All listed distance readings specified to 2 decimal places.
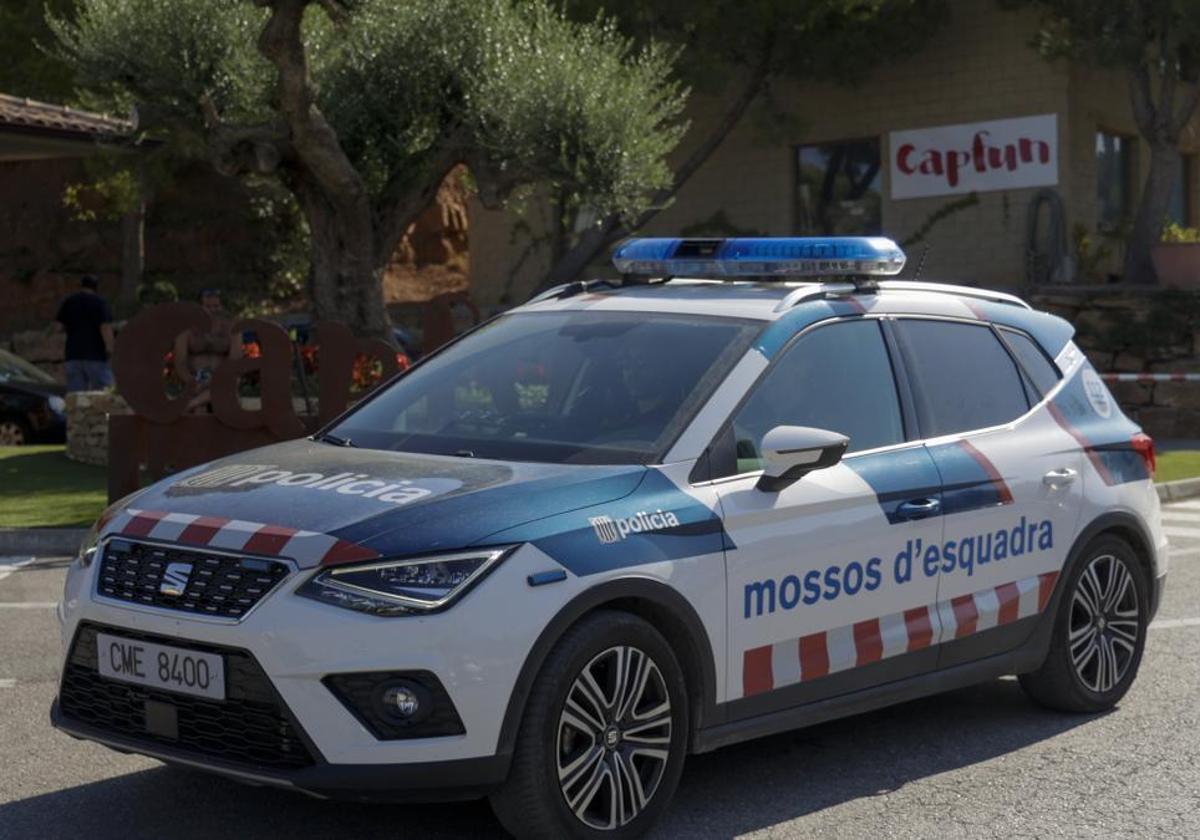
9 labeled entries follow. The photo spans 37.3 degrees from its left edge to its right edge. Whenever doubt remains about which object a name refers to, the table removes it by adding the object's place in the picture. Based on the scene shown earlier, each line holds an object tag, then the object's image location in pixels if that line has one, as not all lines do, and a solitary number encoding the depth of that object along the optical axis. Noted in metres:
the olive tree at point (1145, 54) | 22.72
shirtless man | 15.02
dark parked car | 19.64
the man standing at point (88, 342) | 18.78
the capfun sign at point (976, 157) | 25.34
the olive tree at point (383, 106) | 18.56
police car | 4.69
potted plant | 23.70
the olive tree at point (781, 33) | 25.11
